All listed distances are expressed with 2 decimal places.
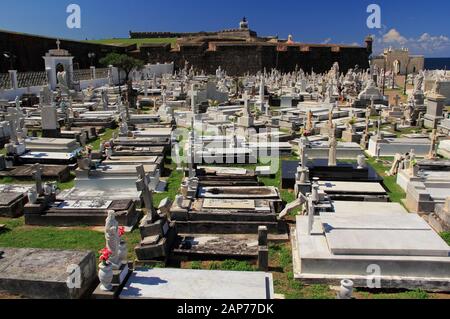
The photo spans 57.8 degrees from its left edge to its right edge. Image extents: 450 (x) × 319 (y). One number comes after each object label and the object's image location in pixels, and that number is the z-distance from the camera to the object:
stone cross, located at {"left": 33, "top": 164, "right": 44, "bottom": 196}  8.47
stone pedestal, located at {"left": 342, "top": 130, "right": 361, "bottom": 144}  15.63
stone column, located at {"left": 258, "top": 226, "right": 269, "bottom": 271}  6.54
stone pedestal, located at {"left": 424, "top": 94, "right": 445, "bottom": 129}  18.08
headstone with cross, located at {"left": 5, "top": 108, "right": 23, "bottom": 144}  12.48
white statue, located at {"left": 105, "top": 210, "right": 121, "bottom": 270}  5.46
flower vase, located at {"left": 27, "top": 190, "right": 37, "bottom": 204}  8.40
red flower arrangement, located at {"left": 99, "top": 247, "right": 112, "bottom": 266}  5.31
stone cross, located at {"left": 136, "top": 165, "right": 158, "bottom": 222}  7.07
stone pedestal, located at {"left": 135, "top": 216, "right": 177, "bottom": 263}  6.71
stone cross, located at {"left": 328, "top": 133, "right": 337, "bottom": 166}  10.78
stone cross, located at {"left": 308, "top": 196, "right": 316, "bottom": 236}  7.02
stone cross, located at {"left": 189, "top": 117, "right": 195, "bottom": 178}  10.09
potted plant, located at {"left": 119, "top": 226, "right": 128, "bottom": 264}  5.73
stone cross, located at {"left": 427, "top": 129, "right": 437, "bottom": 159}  12.23
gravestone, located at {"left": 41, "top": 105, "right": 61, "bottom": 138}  14.49
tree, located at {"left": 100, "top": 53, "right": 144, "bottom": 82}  34.06
